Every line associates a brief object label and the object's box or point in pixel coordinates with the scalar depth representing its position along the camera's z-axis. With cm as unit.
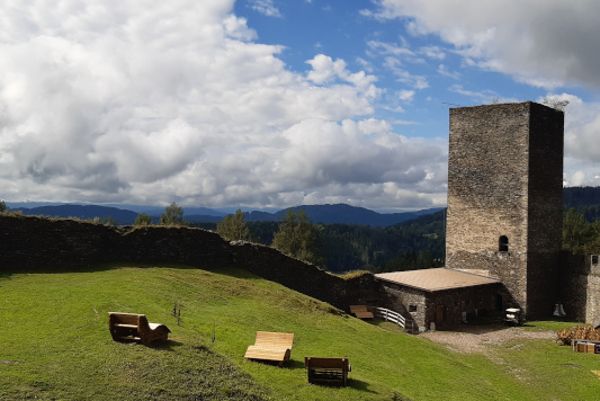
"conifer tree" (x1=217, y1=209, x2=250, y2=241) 6744
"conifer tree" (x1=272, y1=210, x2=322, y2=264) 6912
